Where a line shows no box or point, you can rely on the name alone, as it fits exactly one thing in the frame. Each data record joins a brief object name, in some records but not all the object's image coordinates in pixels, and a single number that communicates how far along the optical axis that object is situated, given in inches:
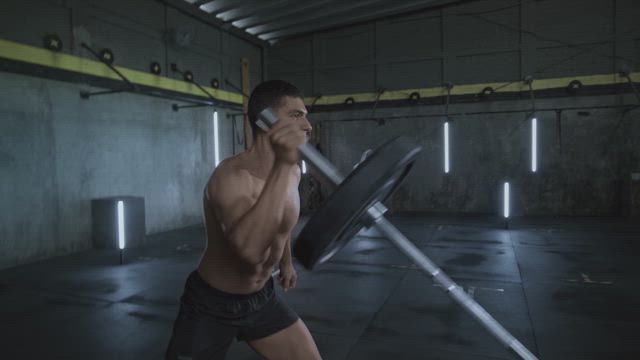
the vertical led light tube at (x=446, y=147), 383.9
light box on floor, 251.3
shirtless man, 56.1
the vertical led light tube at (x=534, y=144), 352.5
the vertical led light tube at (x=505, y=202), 312.9
